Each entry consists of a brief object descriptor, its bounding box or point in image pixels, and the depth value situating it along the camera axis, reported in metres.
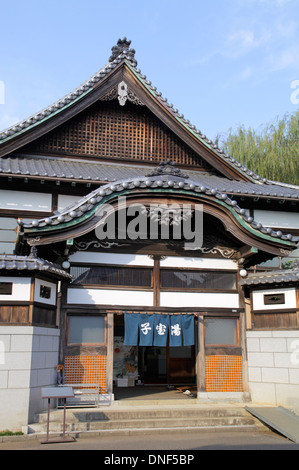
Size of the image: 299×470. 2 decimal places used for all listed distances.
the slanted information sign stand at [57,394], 9.07
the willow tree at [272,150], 28.47
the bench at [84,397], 11.42
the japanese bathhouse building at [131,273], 10.74
